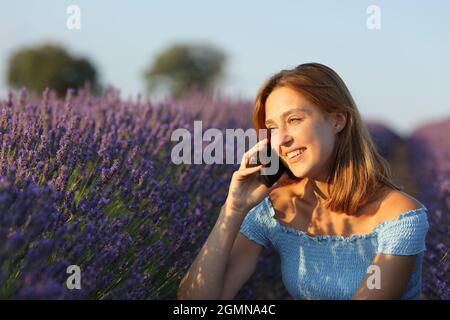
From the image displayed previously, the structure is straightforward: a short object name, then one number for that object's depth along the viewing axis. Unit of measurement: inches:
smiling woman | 86.9
